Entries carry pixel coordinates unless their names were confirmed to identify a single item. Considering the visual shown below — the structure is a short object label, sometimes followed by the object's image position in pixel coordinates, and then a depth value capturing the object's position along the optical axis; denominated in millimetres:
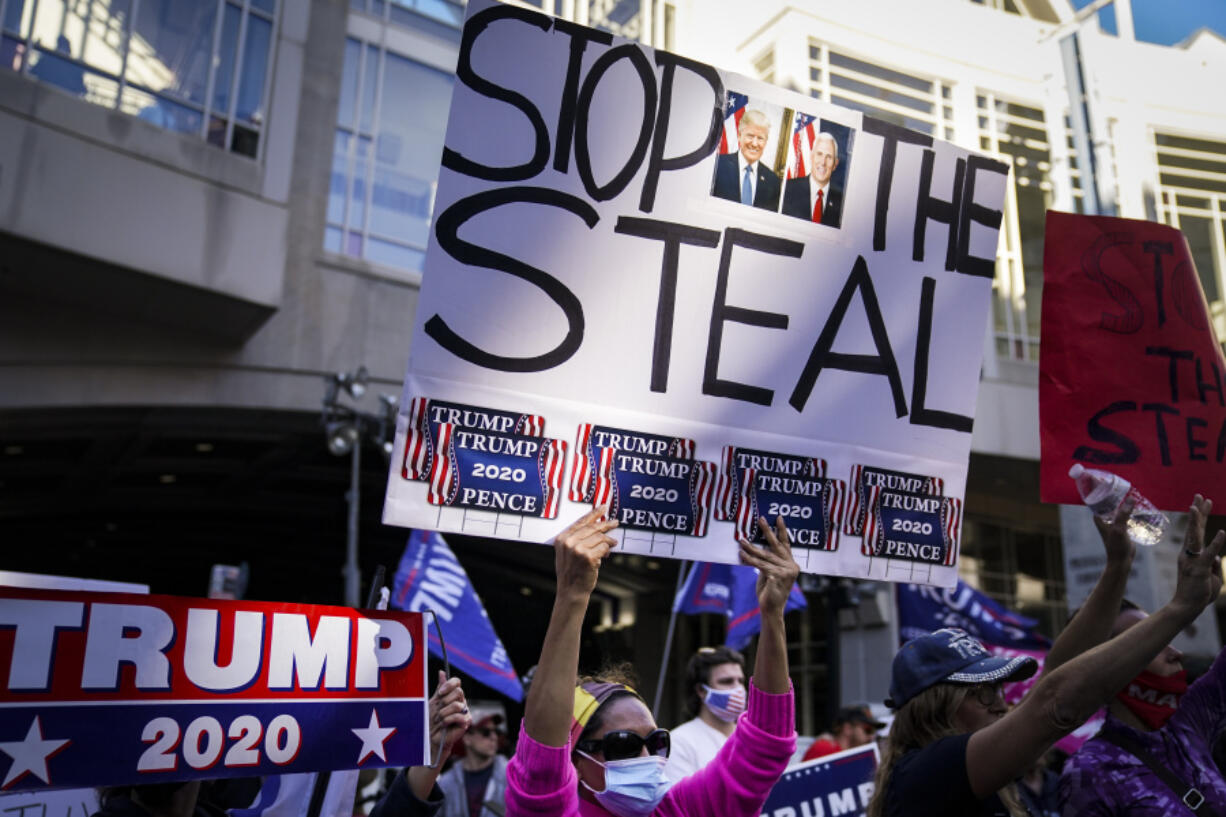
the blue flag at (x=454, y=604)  7738
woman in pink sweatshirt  2311
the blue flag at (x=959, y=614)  13031
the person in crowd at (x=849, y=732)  7766
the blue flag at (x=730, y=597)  9578
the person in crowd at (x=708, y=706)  5105
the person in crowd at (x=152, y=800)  2732
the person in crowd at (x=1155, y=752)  2975
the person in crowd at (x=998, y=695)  2264
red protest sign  3766
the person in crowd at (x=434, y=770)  2844
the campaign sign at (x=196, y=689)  2445
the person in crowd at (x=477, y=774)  7664
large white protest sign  3002
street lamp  14641
